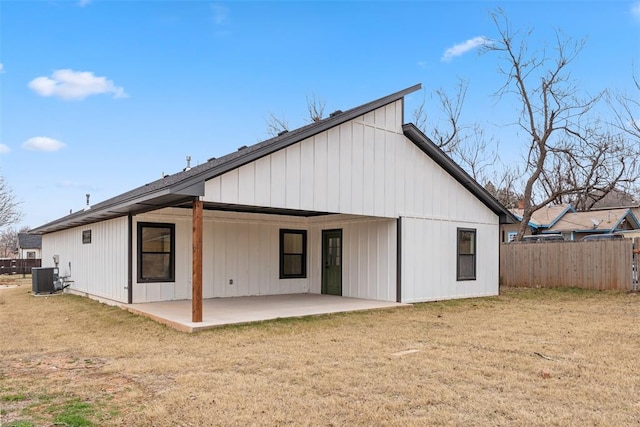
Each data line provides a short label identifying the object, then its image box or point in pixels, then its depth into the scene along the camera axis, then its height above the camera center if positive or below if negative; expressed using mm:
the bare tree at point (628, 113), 20719 +5266
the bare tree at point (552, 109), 22330 +5779
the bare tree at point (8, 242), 59803 -881
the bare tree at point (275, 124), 28281 +6380
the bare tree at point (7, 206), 32947 +1968
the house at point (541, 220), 28797 +880
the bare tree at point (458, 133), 26453 +5648
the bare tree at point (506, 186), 31967 +3258
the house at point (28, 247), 43219 -1042
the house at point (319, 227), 9602 +210
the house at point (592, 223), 27125 +713
